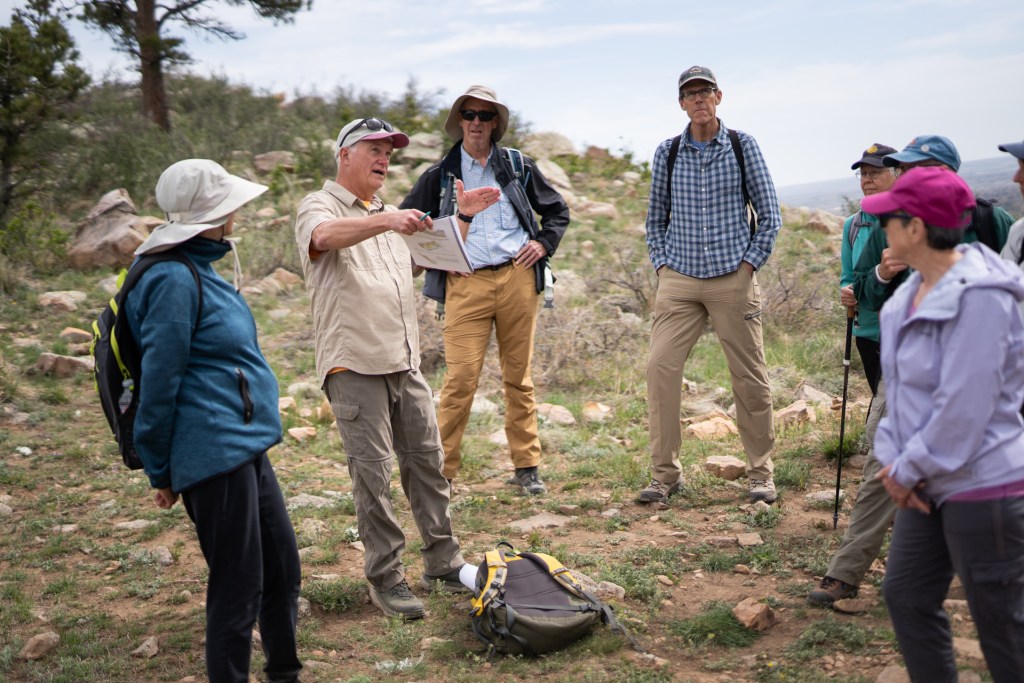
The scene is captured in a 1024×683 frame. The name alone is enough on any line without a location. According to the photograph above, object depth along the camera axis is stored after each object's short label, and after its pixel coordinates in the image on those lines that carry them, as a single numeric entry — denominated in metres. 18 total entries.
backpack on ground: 3.78
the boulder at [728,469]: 5.85
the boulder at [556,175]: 16.70
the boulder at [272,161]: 16.16
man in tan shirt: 3.99
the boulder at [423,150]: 16.73
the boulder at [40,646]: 3.84
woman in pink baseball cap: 2.42
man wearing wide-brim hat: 5.44
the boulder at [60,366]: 8.11
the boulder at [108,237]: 11.23
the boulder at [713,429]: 6.79
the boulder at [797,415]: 6.78
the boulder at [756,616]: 3.87
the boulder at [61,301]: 9.73
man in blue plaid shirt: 5.23
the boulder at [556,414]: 7.34
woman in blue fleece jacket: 2.94
